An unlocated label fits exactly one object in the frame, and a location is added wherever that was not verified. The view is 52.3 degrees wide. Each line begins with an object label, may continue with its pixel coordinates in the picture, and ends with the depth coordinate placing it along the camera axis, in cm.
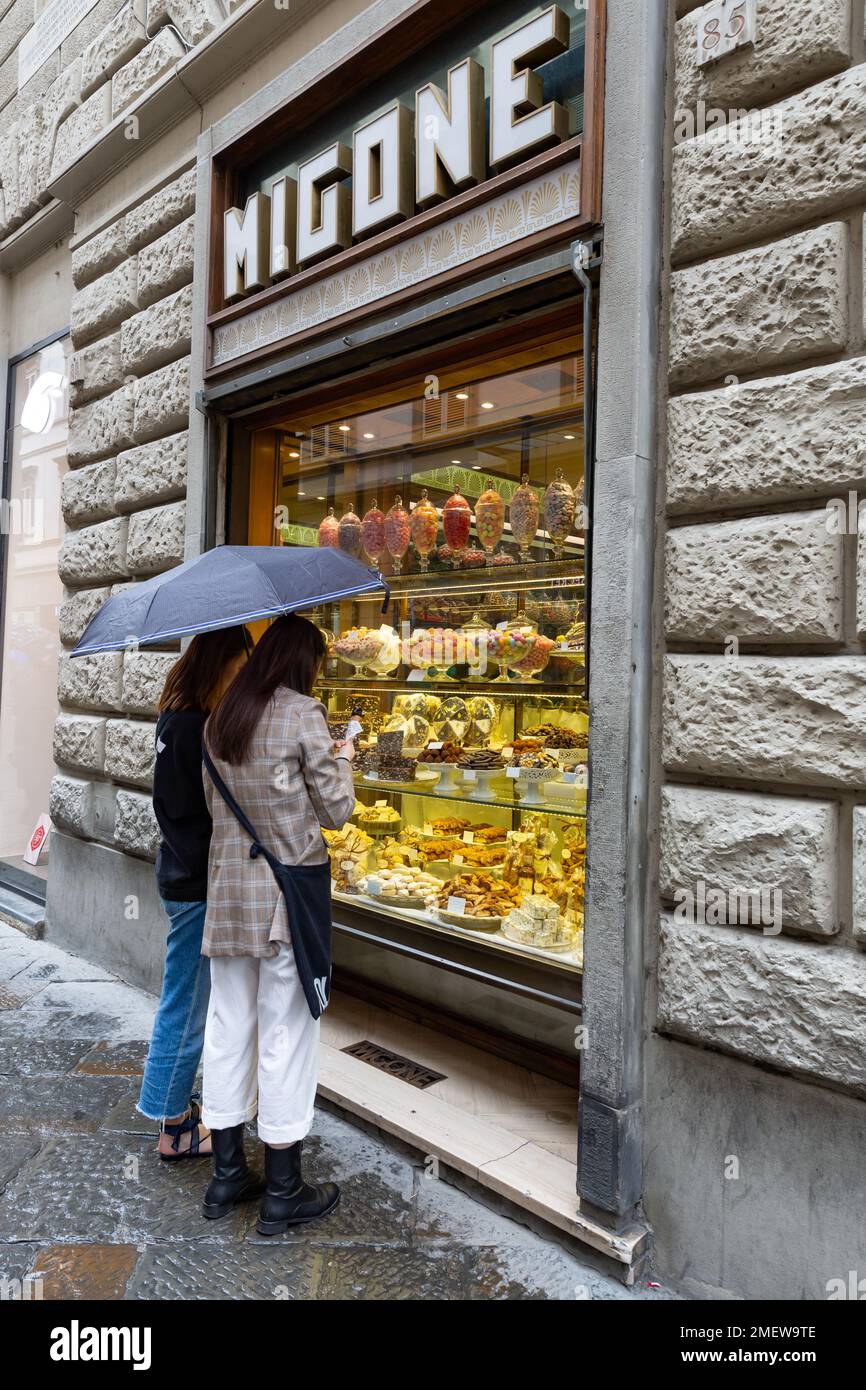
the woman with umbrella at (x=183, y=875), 327
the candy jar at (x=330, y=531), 553
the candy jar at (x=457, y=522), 501
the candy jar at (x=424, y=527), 517
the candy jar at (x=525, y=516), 464
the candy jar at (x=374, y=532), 538
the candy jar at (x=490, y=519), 484
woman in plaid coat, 297
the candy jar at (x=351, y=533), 547
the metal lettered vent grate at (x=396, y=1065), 398
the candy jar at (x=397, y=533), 527
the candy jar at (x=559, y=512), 439
